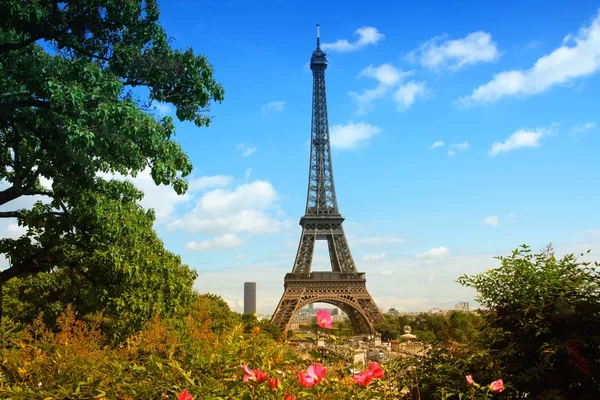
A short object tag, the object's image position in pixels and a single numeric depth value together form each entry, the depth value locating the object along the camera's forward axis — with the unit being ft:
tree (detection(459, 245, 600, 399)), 18.19
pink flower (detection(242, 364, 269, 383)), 11.23
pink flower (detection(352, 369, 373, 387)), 11.20
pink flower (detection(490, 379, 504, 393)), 12.44
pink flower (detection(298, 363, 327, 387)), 10.53
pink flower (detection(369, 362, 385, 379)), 11.28
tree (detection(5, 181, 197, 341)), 40.93
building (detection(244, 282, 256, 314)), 536.42
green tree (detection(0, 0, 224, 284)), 34.35
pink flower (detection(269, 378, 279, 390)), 10.81
